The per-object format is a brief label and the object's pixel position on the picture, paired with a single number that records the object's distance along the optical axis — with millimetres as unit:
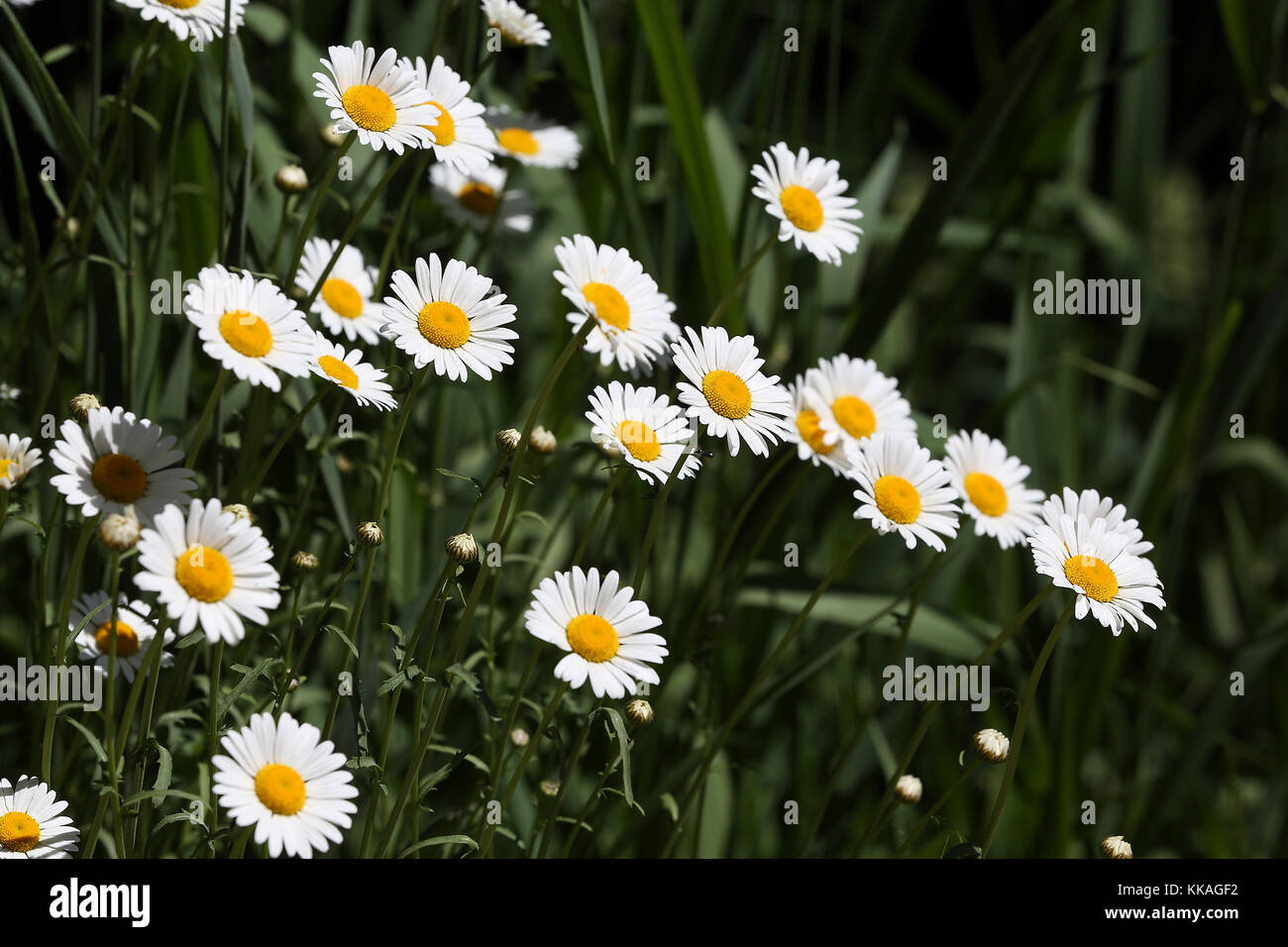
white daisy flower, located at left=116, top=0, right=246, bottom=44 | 1350
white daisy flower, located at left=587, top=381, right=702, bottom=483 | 1341
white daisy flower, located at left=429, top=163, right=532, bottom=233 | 1494
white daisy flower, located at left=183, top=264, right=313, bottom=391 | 1298
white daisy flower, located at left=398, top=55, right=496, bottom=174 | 1366
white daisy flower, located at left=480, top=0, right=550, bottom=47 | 1442
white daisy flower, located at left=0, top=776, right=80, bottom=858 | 1315
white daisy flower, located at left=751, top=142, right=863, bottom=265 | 1389
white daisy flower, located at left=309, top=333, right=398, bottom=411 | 1326
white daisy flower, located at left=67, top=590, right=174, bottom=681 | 1363
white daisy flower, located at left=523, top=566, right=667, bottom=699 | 1307
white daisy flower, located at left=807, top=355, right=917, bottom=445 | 1413
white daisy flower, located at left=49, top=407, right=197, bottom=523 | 1297
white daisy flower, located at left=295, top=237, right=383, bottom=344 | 1402
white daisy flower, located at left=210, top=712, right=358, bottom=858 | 1287
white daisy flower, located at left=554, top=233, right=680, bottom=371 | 1352
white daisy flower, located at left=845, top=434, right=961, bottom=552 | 1372
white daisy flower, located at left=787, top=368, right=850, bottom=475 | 1401
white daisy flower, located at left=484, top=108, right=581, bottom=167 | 1498
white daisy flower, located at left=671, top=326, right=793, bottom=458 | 1337
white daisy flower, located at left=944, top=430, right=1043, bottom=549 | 1415
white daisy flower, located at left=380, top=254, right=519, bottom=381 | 1326
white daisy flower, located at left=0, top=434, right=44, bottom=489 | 1320
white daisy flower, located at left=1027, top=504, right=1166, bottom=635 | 1333
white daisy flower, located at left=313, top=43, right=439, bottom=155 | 1335
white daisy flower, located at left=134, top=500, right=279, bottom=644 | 1272
